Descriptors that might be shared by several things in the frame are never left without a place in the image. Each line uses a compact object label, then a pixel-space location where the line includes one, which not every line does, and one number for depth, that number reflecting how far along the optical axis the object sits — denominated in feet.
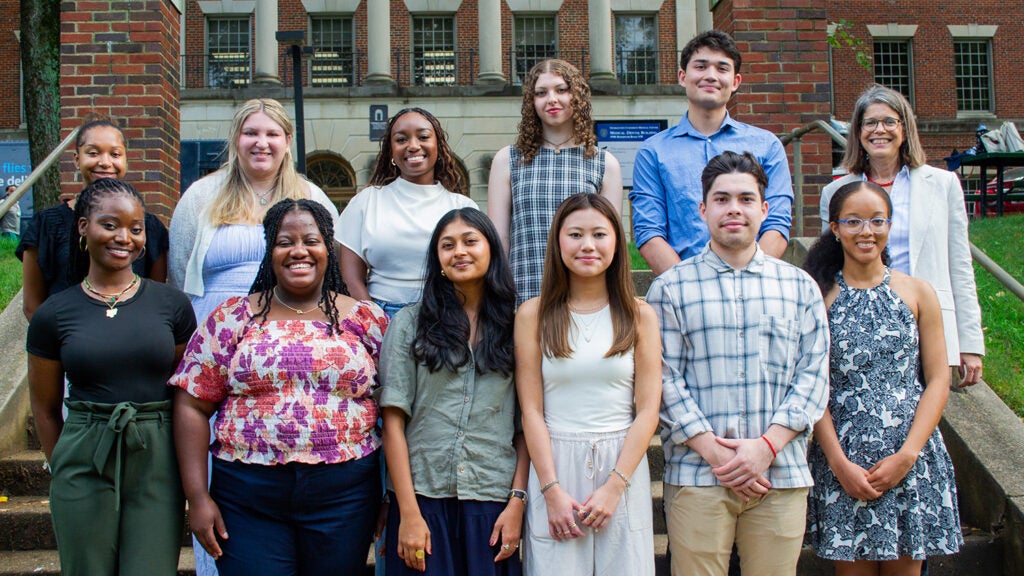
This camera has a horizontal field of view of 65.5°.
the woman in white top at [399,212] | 10.82
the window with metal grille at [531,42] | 73.77
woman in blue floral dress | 9.38
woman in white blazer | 10.75
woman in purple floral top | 8.42
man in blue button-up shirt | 11.09
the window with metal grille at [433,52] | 72.74
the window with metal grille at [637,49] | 74.69
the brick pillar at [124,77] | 19.47
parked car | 54.90
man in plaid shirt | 8.71
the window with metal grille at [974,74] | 79.51
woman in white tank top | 8.49
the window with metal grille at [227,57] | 73.56
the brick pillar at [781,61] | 19.02
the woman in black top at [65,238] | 10.63
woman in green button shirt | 8.59
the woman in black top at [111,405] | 8.42
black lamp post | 31.99
